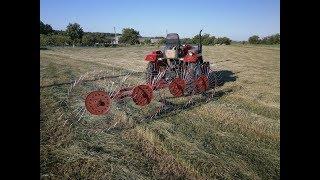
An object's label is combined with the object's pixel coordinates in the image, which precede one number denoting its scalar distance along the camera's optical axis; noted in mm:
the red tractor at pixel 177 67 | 5422
